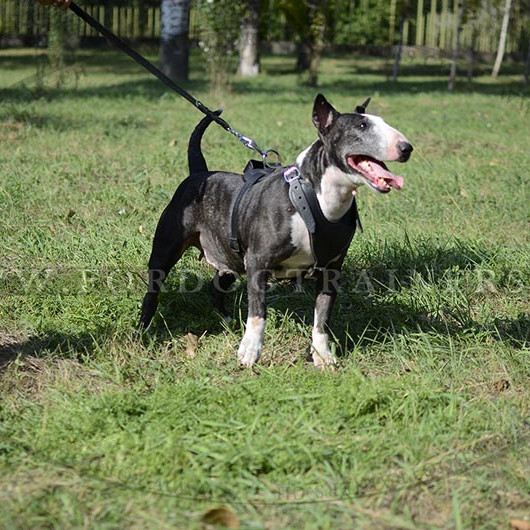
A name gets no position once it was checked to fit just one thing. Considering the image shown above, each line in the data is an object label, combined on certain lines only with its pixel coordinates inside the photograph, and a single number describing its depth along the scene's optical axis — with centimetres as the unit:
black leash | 468
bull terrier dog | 377
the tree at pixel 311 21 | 1792
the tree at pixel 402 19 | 2009
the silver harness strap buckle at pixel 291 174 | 397
